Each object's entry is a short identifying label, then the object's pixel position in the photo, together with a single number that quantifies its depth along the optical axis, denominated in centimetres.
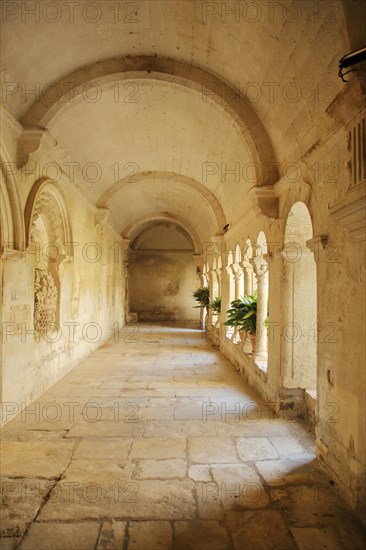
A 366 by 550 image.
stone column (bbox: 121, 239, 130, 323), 1497
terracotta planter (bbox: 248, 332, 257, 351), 608
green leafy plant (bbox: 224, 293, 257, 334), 614
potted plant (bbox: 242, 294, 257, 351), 612
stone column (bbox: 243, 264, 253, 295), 726
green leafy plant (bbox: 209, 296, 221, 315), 990
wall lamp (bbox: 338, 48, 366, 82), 224
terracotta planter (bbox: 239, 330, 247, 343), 646
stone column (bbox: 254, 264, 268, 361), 589
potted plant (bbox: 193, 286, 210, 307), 1288
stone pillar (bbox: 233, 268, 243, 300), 779
